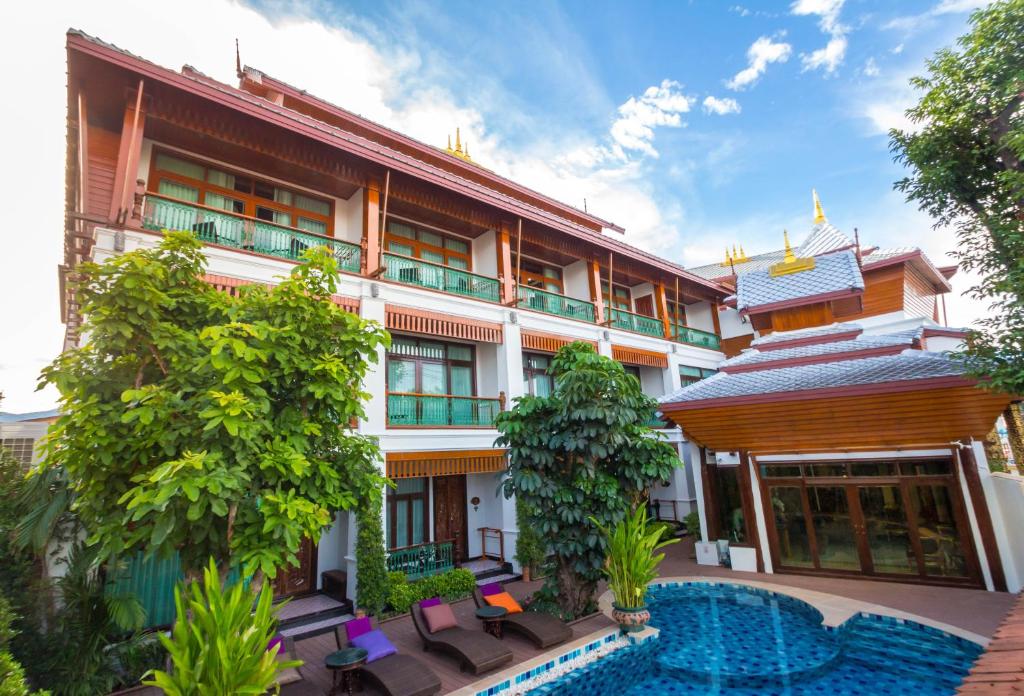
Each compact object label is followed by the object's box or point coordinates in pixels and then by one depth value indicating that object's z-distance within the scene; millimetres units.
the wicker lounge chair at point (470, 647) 6676
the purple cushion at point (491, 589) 8851
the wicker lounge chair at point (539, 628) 7457
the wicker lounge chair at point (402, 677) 5926
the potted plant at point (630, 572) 8125
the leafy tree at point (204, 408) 4684
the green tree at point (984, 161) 6484
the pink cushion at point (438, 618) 7707
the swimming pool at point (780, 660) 6527
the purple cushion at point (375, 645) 6711
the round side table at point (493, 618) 7773
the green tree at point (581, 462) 8516
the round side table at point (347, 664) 6125
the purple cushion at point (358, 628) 7141
